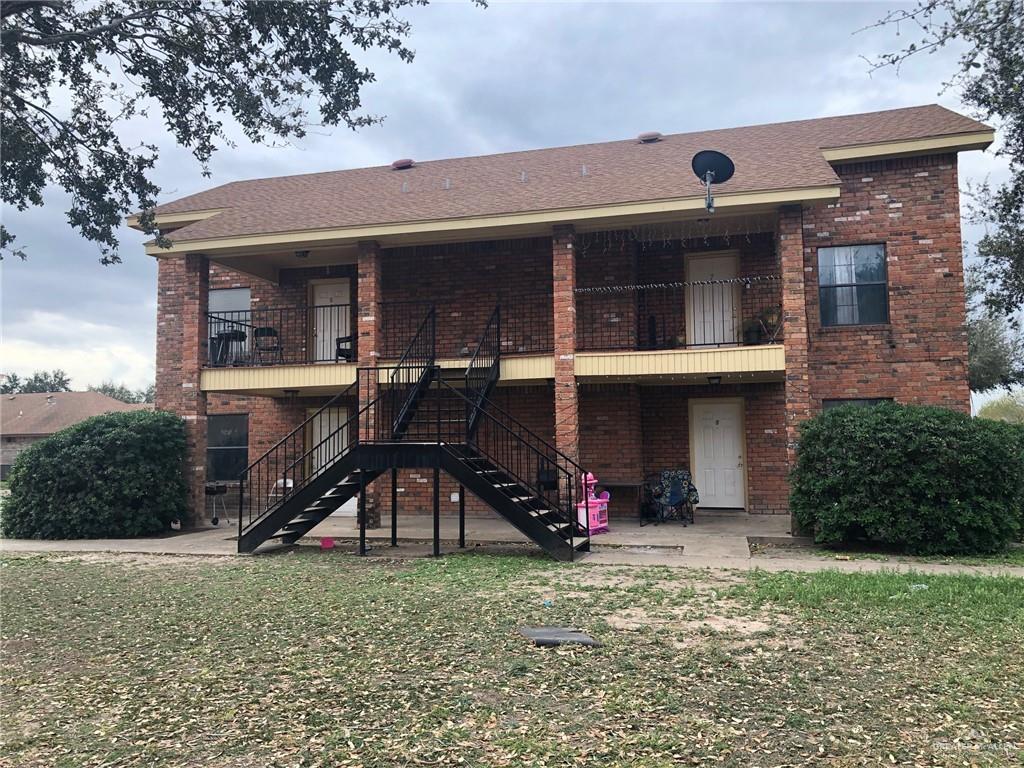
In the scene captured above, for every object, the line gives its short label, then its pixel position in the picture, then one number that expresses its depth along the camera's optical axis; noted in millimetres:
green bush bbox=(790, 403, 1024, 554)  9312
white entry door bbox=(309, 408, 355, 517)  15430
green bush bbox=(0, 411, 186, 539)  12055
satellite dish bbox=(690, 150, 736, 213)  10805
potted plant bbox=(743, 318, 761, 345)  12578
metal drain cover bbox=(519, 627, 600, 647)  5504
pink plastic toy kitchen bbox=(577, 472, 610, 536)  11477
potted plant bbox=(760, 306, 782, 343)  12484
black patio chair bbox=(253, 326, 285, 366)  14938
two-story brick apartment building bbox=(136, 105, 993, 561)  11688
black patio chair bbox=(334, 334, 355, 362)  14391
